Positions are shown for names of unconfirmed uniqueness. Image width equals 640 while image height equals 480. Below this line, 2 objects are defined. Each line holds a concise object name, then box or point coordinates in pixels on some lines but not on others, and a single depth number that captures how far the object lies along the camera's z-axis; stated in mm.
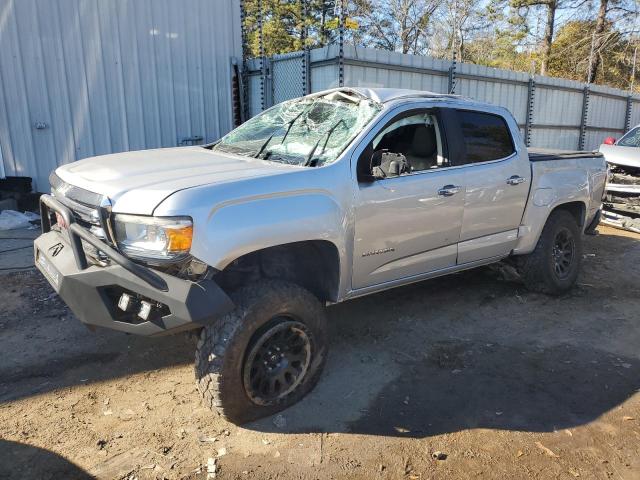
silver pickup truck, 2766
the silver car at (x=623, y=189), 8570
